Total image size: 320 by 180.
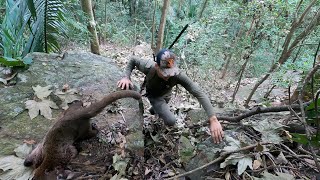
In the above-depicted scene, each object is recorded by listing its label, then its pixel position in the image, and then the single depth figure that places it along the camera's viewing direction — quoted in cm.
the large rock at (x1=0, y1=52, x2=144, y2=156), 160
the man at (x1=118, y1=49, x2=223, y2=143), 174
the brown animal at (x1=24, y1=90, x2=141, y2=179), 125
